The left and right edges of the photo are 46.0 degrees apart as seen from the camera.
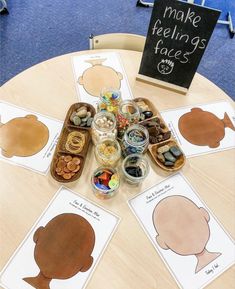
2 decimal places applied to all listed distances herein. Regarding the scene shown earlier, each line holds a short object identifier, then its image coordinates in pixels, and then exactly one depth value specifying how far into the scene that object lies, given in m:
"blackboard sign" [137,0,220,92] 0.81
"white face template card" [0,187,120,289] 0.65
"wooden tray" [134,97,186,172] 0.82
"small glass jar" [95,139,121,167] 0.78
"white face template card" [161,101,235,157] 0.90
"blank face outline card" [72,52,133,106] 0.99
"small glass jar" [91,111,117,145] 0.79
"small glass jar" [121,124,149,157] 0.78
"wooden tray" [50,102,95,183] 0.79
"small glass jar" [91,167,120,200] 0.75
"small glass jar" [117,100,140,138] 0.84
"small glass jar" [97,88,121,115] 0.87
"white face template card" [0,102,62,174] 0.83
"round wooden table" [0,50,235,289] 0.68
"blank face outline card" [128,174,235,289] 0.69
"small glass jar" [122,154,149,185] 0.77
